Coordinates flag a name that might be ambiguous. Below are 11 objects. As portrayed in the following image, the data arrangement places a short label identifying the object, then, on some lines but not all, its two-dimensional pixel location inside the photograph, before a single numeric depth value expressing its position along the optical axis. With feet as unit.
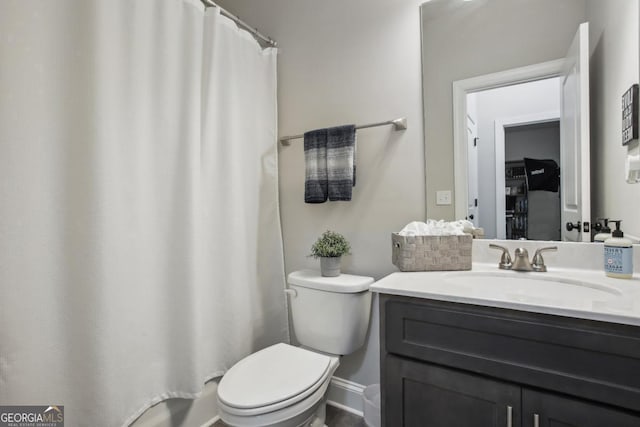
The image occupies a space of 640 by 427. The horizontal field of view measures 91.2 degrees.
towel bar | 4.83
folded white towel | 4.17
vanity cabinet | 2.35
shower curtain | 3.07
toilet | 3.48
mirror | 3.63
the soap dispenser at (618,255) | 3.32
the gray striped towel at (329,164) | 5.06
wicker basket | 4.08
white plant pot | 5.07
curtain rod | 5.17
